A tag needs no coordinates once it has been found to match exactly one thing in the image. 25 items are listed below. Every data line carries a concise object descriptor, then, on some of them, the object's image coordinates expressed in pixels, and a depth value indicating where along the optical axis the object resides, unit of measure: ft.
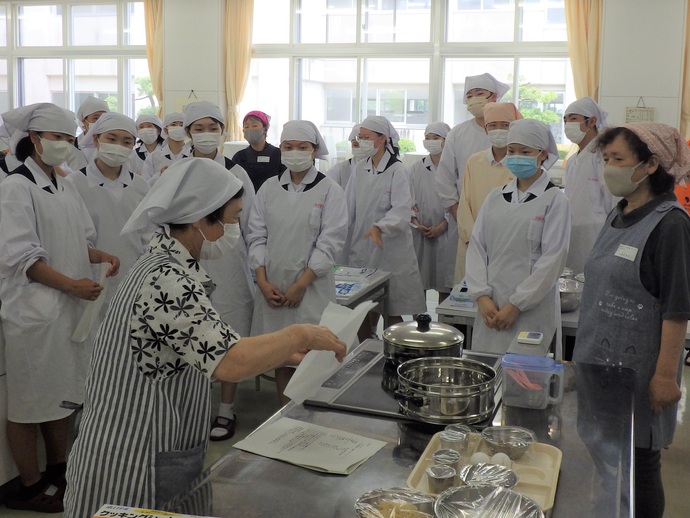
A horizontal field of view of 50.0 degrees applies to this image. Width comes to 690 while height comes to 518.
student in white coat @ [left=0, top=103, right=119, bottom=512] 9.03
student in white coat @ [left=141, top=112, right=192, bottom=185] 16.42
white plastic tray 4.55
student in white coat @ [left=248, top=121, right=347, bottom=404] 11.16
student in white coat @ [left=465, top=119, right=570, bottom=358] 9.45
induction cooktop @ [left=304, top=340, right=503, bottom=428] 5.94
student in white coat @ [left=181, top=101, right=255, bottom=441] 11.72
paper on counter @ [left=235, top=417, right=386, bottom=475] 4.91
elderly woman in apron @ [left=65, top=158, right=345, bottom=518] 4.87
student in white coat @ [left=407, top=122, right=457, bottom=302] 16.16
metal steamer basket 5.52
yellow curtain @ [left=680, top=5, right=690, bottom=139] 25.23
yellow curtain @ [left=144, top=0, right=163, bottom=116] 31.30
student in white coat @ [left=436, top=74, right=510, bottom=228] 15.23
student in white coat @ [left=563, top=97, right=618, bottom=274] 14.60
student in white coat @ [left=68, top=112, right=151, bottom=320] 11.22
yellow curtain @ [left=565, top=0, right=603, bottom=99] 26.43
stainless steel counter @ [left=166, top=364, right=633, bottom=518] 4.37
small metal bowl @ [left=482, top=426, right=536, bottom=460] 4.99
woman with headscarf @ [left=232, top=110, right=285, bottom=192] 16.70
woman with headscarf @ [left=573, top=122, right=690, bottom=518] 6.72
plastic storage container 5.98
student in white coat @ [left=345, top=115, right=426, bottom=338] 14.38
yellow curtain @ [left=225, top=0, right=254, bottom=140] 30.30
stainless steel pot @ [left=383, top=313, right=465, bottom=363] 6.47
